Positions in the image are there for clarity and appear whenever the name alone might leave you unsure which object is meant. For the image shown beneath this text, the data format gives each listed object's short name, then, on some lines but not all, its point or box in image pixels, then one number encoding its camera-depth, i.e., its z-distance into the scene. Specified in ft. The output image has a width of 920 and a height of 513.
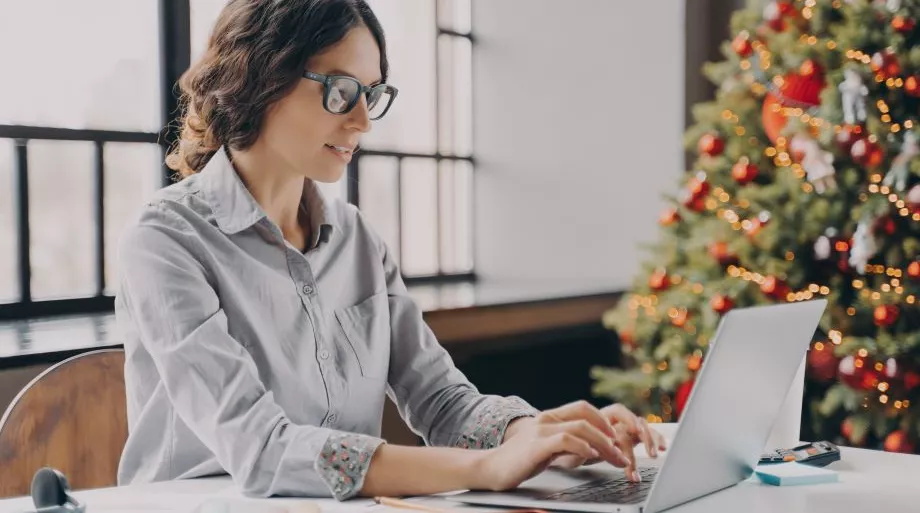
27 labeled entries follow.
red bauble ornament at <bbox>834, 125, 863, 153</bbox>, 9.41
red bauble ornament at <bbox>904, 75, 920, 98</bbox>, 9.28
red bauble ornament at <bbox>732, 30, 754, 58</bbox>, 10.54
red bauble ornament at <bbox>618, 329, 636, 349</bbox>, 11.09
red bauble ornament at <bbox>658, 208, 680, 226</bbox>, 10.94
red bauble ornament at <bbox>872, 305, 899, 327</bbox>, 9.09
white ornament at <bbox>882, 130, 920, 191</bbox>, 9.07
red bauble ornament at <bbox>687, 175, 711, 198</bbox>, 10.58
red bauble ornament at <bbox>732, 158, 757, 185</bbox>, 10.12
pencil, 3.44
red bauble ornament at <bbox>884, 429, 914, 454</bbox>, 9.12
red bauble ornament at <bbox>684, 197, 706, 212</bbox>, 10.64
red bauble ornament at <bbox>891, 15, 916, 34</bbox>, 9.32
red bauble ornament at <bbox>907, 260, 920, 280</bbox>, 9.03
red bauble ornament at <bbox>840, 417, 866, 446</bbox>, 9.34
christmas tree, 9.22
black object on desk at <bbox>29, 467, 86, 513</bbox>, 3.12
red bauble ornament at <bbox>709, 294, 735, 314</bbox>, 9.91
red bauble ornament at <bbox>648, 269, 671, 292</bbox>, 10.86
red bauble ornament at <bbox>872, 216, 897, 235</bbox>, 9.10
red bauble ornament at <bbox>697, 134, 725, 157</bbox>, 10.59
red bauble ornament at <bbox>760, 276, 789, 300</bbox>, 9.65
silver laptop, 3.15
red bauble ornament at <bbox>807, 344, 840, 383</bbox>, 9.50
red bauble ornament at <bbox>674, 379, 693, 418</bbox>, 10.39
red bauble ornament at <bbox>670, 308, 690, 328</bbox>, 10.53
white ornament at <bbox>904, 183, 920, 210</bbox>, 8.90
